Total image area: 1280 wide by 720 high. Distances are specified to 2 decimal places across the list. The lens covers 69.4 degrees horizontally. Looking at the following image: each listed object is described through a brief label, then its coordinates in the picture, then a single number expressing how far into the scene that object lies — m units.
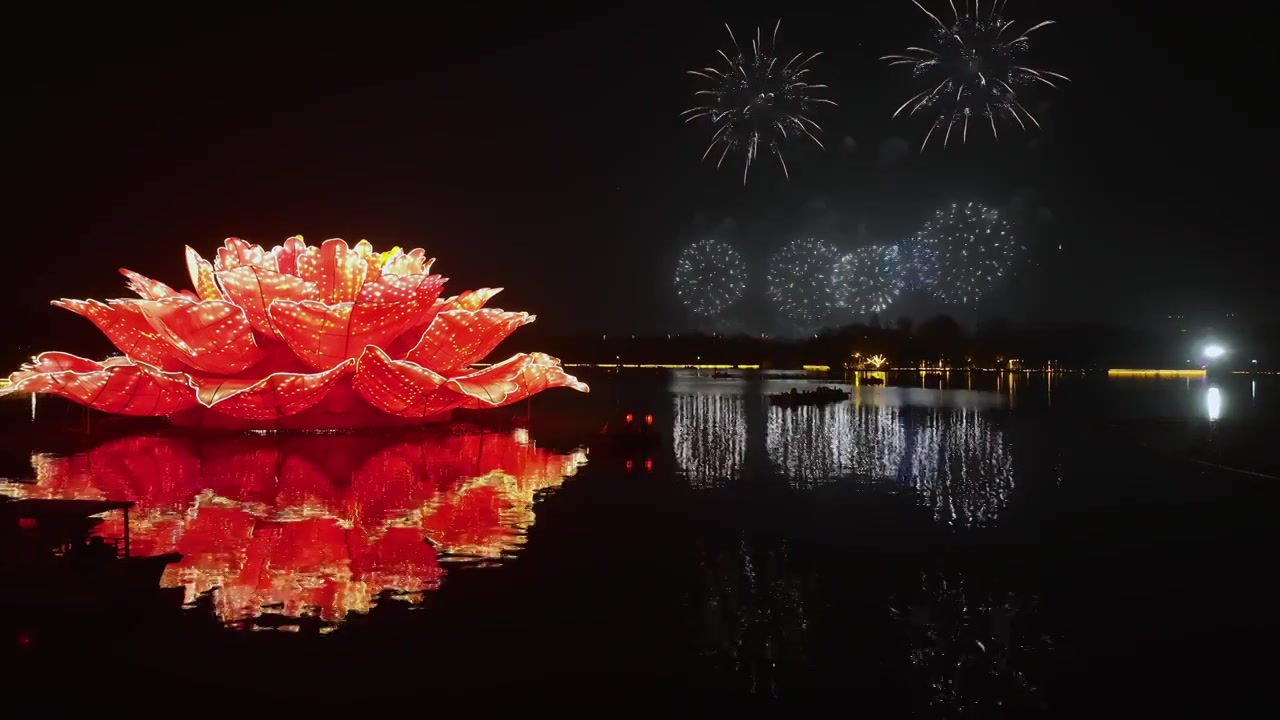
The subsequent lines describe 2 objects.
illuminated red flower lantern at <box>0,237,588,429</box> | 18.44
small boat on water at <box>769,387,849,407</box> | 37.94
